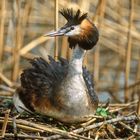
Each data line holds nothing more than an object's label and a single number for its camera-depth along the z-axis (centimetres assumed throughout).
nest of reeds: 1006
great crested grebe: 1038
